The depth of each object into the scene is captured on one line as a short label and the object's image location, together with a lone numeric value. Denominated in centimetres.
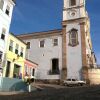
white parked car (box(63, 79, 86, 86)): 1613
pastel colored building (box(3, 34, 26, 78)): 1398
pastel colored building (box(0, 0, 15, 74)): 1213
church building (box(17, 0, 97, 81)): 1833
